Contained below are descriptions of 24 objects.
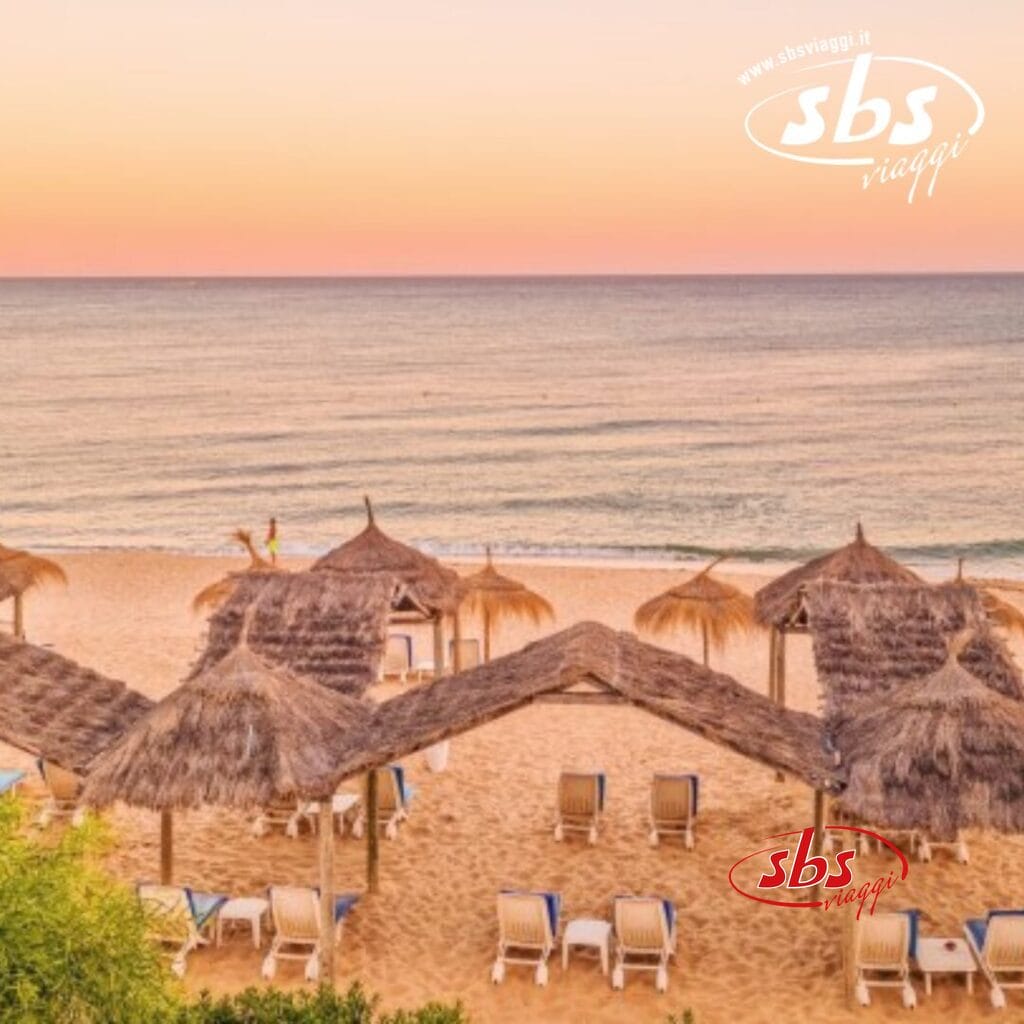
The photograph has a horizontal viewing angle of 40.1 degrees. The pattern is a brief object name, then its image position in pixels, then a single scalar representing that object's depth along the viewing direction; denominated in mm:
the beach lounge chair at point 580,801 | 12422
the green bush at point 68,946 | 5371
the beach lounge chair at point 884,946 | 9438
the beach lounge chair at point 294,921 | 9789
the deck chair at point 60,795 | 12766
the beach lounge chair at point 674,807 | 12273
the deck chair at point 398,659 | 18328
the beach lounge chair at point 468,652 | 18031
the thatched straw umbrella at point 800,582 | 13961
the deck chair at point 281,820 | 12523
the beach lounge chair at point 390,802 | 12531
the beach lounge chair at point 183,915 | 9617
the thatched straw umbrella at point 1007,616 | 17098
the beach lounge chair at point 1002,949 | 9391
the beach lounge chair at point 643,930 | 9695
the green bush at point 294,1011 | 6711
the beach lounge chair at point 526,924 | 9844
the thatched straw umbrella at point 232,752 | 9656
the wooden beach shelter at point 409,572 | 15242
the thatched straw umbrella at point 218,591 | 17828
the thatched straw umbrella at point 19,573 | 18062
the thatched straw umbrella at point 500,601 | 17828
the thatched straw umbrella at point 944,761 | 9281
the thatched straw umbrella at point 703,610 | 16781
